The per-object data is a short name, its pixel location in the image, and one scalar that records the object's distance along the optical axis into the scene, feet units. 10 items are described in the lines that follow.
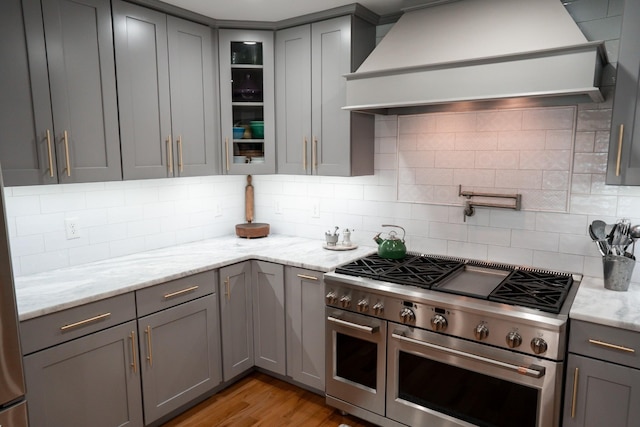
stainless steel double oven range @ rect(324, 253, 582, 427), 6.48
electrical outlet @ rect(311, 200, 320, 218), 11.15
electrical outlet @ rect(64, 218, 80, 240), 8.55
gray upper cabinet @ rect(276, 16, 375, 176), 9.32
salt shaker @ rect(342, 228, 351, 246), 10.18
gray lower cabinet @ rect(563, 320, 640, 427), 5.96
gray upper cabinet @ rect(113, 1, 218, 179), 8.38
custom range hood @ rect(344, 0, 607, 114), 6.36
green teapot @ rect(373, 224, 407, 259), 9.23
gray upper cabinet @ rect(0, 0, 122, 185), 6.80
